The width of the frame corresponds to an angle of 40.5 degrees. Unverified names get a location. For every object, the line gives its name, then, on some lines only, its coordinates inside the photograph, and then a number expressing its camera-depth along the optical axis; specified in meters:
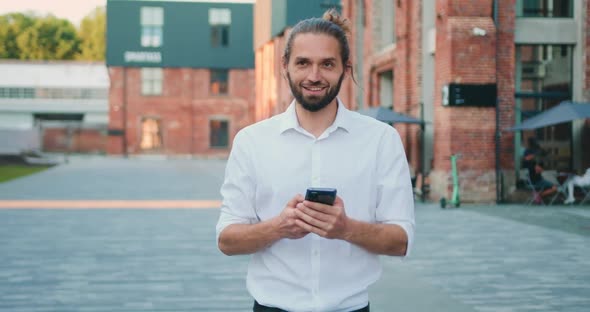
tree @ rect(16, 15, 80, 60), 88.56
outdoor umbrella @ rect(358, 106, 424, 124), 18.44
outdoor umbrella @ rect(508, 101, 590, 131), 15.82
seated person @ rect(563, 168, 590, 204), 17.05
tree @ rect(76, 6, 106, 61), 86.88
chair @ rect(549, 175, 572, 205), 17.44
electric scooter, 17.27
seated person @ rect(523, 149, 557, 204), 17.25
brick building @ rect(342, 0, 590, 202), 17.88
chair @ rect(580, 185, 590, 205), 17.21
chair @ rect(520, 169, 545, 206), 17.42
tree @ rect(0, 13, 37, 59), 88.56
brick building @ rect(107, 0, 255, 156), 53.34
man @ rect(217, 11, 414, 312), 2.58
